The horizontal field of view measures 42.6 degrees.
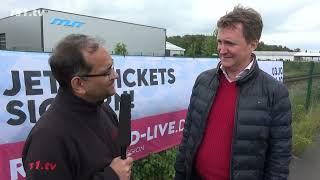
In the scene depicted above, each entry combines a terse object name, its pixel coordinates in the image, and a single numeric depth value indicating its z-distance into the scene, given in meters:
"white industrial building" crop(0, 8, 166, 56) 30.23
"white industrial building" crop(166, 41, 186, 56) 55.67
